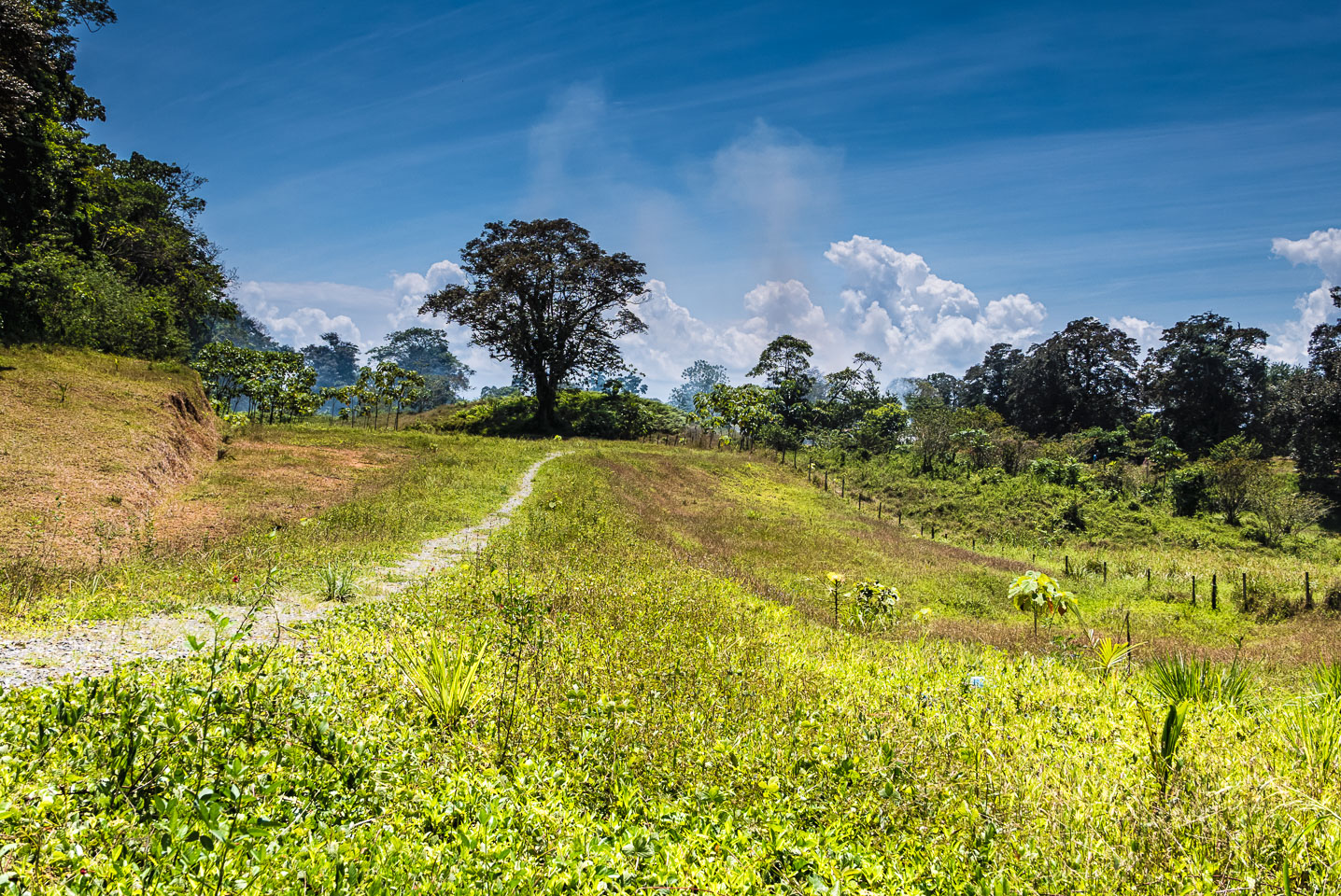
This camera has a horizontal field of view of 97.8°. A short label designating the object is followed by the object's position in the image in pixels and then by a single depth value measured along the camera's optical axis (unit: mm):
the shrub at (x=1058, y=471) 32969
